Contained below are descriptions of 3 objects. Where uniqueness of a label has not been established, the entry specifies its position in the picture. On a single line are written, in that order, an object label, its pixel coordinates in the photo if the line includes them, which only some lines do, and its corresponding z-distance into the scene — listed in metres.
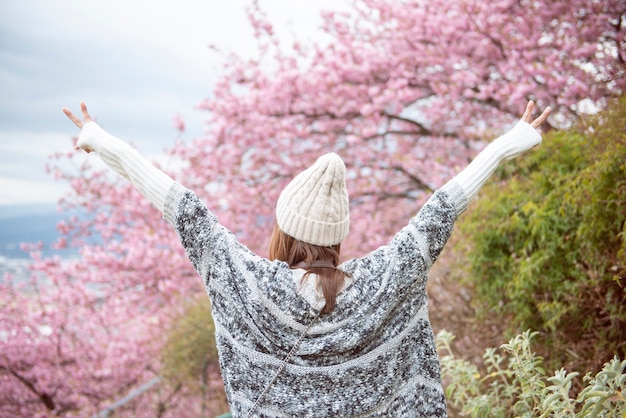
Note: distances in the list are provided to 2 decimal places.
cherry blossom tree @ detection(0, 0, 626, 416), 4.42
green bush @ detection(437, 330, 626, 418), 1.13
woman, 1.34
